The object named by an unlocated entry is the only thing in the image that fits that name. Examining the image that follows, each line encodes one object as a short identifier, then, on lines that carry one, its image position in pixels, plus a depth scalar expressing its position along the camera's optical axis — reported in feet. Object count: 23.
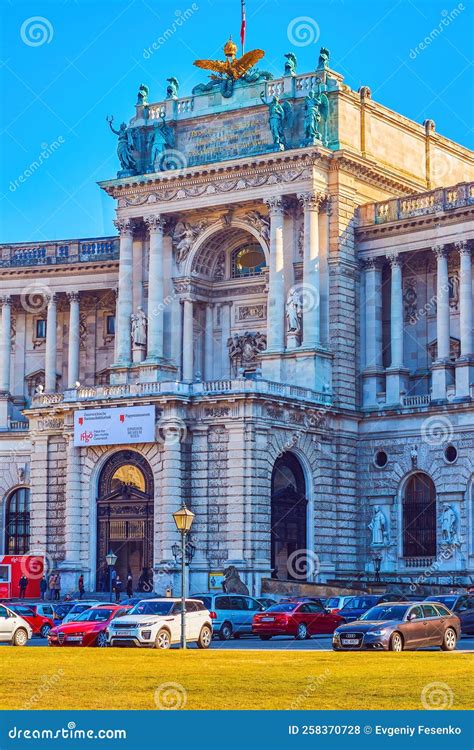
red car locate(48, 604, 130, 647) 176.76
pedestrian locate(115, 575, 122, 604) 248.32
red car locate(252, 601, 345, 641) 193.06
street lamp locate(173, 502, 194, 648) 164.86
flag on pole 289.21
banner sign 259.60
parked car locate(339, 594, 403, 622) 202.49
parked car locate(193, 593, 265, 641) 197.36
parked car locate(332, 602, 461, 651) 158.71
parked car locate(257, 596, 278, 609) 206.63
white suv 166.61
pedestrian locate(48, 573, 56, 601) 265.58
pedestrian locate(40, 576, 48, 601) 267.80
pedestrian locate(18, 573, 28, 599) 268.62
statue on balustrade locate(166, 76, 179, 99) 298.15
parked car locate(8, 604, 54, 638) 203.51
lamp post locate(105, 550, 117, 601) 253.65
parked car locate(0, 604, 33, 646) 180.14
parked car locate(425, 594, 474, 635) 197.16
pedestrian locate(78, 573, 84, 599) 260.01
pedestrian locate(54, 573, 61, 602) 266.16
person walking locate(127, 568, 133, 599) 253.61
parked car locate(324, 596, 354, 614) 208.78
